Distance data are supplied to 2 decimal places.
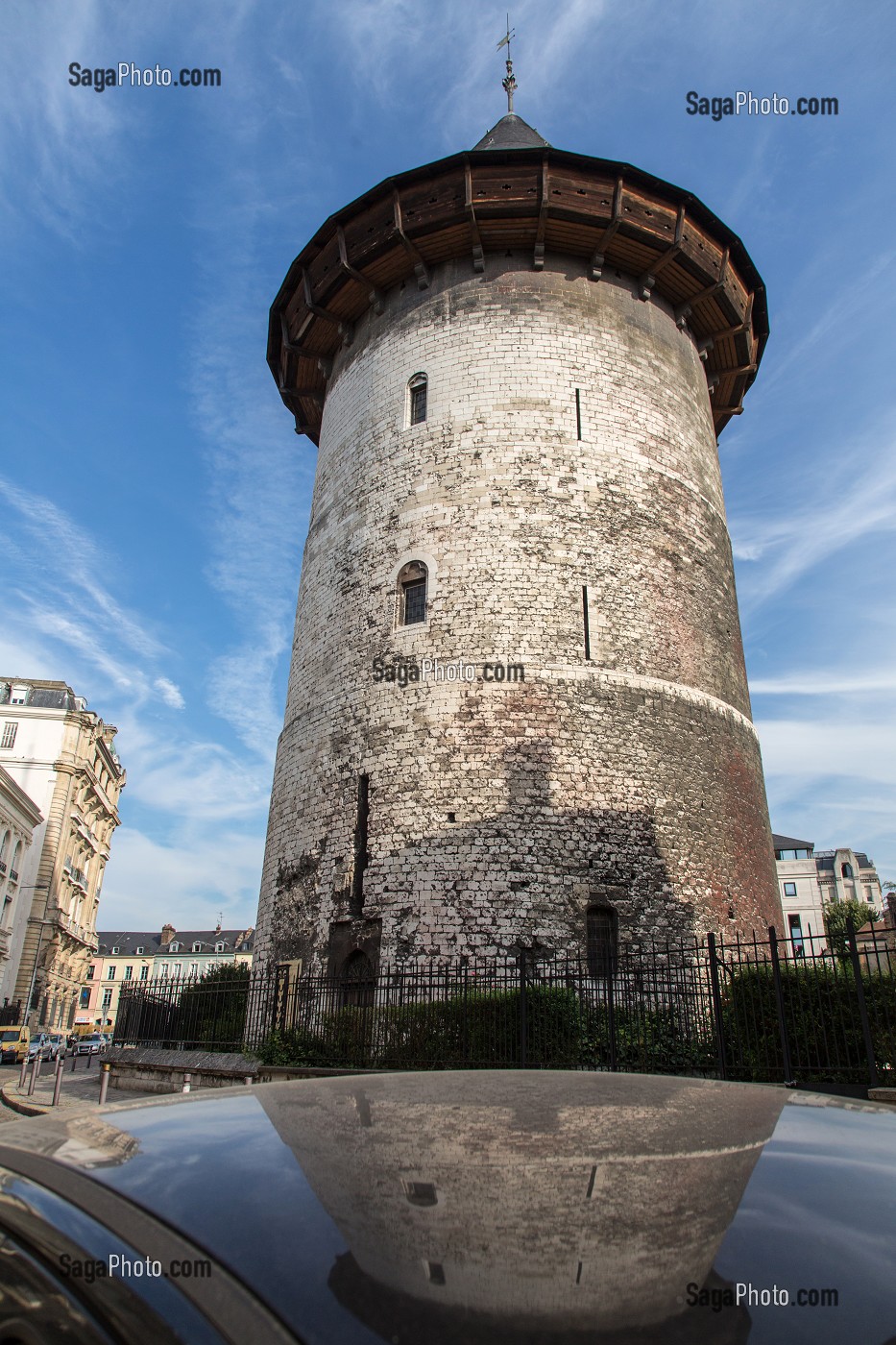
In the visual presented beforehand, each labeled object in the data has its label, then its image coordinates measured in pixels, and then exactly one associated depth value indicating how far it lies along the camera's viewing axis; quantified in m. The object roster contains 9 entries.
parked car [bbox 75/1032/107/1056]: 37.37
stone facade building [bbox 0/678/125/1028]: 42.88
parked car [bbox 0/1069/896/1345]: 0.93
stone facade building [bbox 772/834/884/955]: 60.94
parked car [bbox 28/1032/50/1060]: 30.96
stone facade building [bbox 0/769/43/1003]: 39.25
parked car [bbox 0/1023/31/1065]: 30.36
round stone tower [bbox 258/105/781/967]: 13.38
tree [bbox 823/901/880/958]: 42.00
